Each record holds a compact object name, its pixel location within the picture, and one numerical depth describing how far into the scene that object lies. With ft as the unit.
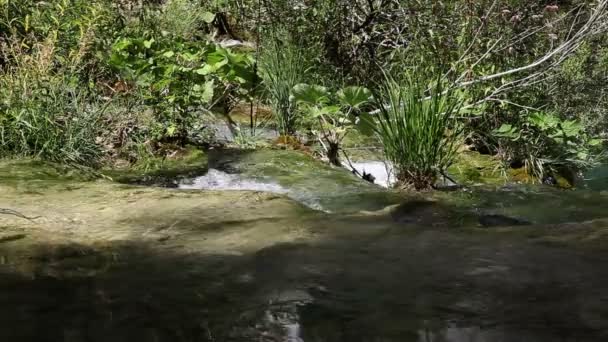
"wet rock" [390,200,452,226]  11.14
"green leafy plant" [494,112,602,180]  20.51
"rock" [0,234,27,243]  8.45
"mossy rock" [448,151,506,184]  19.61
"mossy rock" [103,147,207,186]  16.08
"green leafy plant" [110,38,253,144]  18.99
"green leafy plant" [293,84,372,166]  17.43
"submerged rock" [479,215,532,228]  11.93
